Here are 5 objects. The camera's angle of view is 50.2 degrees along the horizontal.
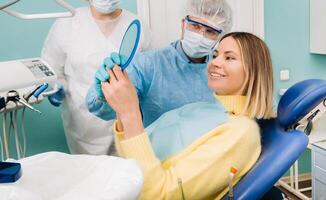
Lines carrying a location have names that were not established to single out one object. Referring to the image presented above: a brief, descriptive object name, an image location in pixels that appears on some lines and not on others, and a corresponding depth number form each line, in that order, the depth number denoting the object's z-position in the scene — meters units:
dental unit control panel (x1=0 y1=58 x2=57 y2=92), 1.25
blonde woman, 1.03
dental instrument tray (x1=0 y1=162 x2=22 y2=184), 0.60
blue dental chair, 1.06
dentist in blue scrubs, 1.37
